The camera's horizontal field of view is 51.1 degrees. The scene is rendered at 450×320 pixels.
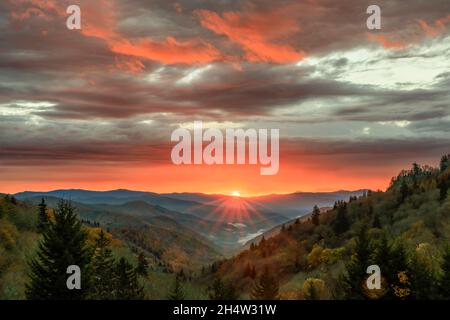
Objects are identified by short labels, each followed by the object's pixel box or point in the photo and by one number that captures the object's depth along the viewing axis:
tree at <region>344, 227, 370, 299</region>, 63.09
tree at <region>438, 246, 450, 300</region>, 60.53
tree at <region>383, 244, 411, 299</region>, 60.22
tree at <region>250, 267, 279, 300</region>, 71.62
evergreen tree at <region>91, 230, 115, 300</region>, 84.47
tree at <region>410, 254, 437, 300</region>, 60.22
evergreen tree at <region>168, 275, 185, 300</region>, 73.72
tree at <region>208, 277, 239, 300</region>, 70.94
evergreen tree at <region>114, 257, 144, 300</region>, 81.75
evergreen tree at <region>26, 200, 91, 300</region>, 53.75
